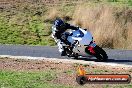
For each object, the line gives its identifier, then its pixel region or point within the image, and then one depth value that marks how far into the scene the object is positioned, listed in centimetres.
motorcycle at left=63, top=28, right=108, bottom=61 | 1881
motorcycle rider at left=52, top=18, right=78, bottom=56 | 1923
